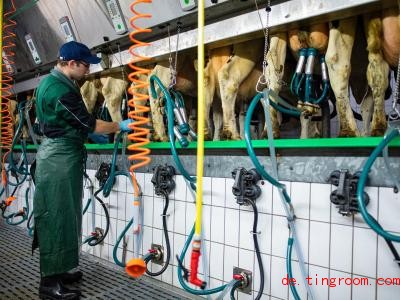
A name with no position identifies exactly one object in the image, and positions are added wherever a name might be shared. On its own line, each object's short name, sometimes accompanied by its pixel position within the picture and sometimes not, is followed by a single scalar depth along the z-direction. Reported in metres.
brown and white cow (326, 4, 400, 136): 1.69
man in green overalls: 2.28
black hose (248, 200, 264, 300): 1.97
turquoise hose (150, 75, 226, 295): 2.08
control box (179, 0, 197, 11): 2.12
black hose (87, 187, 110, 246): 3.10
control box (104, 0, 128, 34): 2.66
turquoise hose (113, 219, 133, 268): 2.75
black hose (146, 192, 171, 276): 2.52
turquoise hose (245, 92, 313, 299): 1.63
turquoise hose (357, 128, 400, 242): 1.36
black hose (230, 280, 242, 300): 2.08
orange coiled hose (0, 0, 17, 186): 3.89
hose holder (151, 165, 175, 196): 2.60
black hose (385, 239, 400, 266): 1.52
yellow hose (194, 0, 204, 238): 1.07
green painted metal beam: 1.52
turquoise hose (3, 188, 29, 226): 4.14
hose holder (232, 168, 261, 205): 2.05
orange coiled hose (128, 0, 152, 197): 1.34
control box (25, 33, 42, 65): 3.74
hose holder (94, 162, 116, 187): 3.17
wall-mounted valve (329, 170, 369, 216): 1.62
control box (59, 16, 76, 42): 3.19
